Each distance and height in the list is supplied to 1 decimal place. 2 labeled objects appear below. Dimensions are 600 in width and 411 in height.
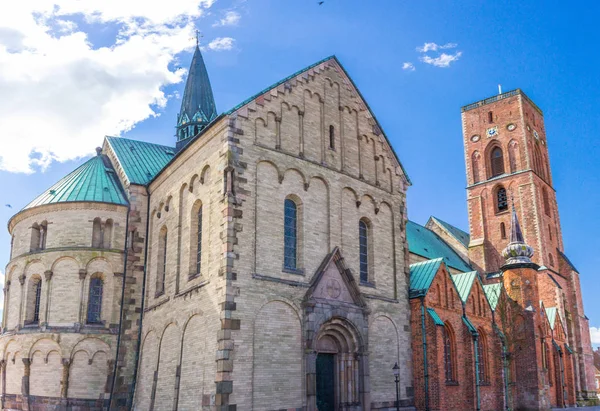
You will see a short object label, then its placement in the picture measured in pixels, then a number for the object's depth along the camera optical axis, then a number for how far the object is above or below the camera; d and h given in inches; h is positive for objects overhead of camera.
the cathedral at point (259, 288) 1007.0 +166.0
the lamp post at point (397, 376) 1137.9 -1.2
